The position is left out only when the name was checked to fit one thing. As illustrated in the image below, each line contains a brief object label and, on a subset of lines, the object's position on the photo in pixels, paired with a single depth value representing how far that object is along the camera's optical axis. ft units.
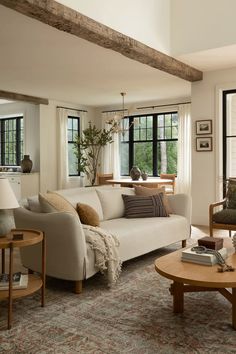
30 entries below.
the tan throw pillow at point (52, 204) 11.10
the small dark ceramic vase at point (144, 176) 24.06
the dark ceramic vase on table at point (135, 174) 24.31
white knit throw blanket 10.58
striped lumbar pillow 14.74
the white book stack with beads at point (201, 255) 8.66
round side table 8.16
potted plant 28.55
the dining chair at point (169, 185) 25.52
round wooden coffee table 7.61
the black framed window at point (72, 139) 32.00
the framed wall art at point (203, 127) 20.67
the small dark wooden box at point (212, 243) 9.39
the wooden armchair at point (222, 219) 15.17
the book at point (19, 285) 8.81
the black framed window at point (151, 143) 29.63
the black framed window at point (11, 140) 31.82
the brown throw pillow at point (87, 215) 12.10
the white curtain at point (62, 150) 30.09
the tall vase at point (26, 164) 28.27
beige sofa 10.19
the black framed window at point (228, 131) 20.48
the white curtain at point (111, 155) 31.83
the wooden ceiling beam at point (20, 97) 25.72
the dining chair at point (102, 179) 26.96
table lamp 8.71
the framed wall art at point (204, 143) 20.68
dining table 22.96
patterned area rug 7.27
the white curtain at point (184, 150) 27.66
